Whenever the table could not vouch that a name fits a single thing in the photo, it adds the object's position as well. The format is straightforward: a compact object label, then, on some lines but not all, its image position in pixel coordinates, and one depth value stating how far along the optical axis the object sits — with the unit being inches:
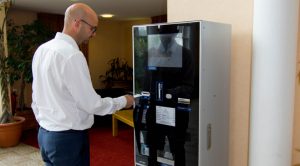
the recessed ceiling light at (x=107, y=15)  211.6
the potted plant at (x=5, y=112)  147.5
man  59.7
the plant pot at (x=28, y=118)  186.2
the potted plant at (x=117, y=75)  255.4
